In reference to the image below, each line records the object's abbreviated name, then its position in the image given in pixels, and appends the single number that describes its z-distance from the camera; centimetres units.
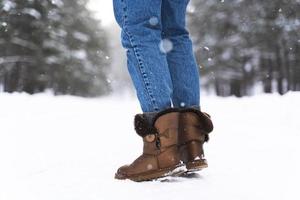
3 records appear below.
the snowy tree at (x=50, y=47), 1867
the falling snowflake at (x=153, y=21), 179
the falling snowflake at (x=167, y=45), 199
